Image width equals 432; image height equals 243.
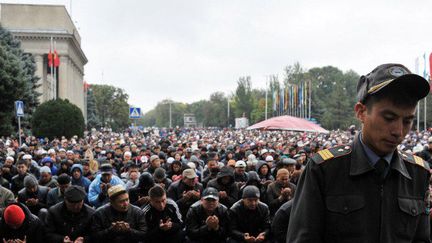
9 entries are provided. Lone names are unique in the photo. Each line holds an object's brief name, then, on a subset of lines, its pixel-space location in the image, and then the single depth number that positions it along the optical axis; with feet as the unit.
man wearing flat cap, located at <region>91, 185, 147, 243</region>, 22.98
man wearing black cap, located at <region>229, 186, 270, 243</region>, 25.71
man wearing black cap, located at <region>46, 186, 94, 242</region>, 23.84
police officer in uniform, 7.05
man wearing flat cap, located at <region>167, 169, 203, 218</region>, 29.53
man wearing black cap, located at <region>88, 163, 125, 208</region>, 30.99
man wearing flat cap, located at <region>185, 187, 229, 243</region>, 25.27
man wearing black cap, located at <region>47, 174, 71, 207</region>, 30.01
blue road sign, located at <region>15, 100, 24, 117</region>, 62.80
